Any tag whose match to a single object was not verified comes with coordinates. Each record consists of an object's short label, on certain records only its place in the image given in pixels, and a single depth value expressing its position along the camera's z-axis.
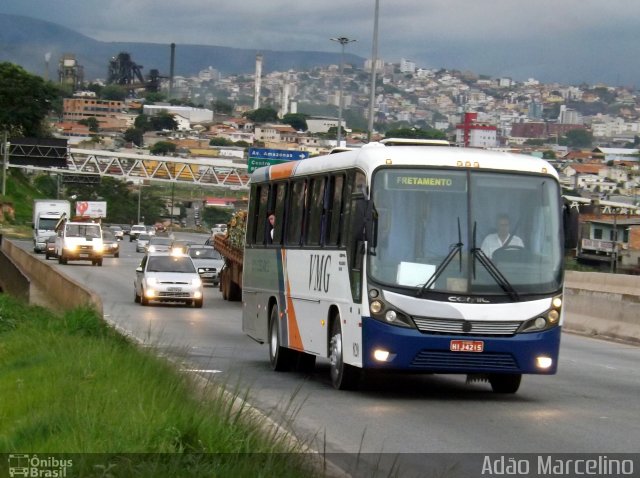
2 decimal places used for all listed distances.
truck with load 40.05
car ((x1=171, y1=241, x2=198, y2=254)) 57.83
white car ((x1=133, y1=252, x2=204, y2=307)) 38.44
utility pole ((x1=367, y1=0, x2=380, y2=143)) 52.88
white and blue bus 15.38
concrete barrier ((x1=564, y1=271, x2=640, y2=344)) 29.30
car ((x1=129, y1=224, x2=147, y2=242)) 126.69
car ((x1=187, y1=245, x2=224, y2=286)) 52.41
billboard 114.12
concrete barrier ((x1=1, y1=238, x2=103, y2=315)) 29.00
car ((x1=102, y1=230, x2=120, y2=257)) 79.00
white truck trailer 81.75
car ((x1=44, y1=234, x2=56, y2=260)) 72.32
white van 66.06
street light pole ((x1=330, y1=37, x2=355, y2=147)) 72.19
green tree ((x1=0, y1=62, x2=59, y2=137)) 135.62
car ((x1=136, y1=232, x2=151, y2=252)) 93.21
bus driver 15.71
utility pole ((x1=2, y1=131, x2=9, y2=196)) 111.14
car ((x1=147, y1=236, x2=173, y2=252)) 67.69
